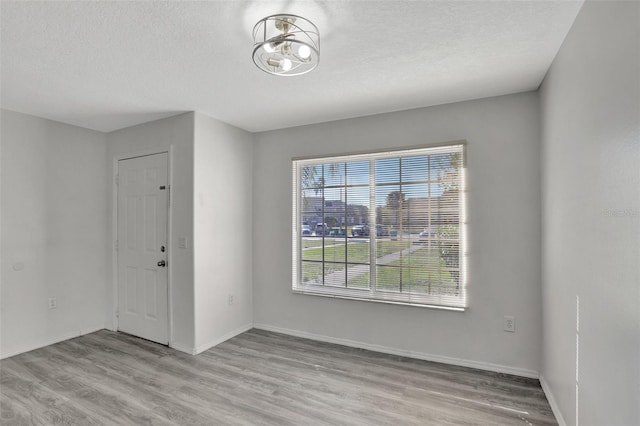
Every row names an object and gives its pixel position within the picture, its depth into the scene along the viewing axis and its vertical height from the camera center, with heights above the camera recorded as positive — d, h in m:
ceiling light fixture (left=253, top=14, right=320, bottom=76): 1.80 +1.05
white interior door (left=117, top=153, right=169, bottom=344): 3.58 -0.41
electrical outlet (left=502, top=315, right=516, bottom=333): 2.86 -1.01
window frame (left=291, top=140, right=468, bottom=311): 3.06 -0.31
